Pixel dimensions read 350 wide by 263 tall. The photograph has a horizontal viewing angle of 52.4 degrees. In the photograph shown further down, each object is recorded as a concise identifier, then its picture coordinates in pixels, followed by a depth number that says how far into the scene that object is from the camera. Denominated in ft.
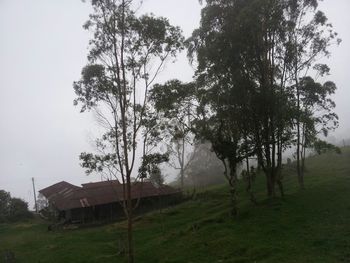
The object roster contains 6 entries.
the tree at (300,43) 89.71
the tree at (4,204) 149.07
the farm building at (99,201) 123.95
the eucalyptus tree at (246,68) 81.66
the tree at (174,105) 72.38
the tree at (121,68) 67.15
